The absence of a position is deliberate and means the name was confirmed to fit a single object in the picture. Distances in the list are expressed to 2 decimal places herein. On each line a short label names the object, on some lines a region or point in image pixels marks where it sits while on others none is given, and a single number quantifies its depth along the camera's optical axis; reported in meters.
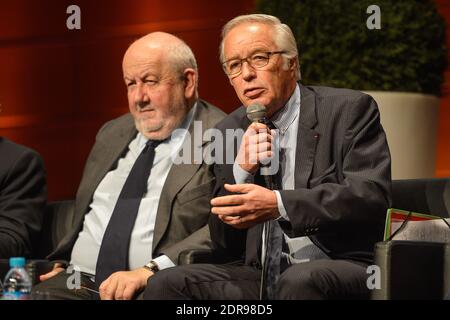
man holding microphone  5.62
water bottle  6.12
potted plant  8.35
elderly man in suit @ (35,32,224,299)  6.85
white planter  8.42
